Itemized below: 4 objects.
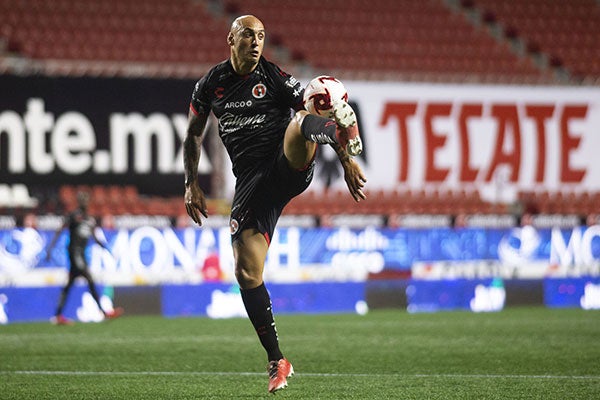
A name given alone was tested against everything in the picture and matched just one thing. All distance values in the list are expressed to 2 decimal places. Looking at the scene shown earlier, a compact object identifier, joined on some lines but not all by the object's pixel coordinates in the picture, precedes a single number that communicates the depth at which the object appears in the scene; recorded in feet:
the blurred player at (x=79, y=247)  93.25
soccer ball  39.86
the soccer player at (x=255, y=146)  42.60
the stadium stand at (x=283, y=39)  128.06
